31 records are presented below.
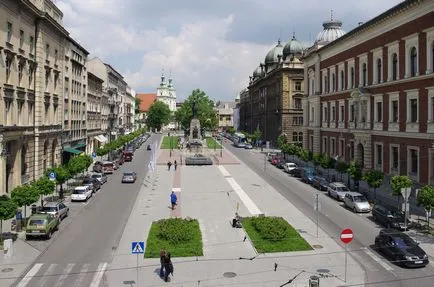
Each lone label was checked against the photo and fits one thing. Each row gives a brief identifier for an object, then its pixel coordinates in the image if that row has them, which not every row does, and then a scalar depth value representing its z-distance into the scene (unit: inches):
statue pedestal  4367.6
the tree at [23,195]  1168.8
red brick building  1705.2
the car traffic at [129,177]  2081.7
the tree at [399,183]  1328.7
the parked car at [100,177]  1973.7
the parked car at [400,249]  909.8
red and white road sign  820.0
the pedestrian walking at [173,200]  1467.8
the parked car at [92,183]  1749.5
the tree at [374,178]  1565.0
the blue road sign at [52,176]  1527.7
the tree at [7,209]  1033.5
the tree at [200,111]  6697.8
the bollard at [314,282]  741.3
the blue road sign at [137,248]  770.5
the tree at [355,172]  1720.0
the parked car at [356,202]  1440.7
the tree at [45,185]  1343.5
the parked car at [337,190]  1642.5
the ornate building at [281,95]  3949.3
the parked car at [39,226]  1095.0
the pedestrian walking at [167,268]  816.9
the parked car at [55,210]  1248.2
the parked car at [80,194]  1611.7
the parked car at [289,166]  2468.0
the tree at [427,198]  1155.3
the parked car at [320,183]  1876.2
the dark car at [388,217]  1221.7
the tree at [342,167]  1988.7
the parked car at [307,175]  2075.1
